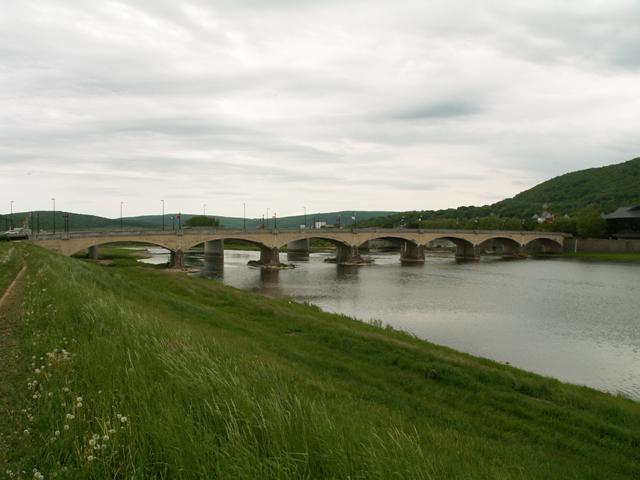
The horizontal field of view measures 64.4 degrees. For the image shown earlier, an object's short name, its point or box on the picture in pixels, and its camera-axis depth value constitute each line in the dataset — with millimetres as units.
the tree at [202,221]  157250
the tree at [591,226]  112812
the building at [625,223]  109919
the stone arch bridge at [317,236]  64312
